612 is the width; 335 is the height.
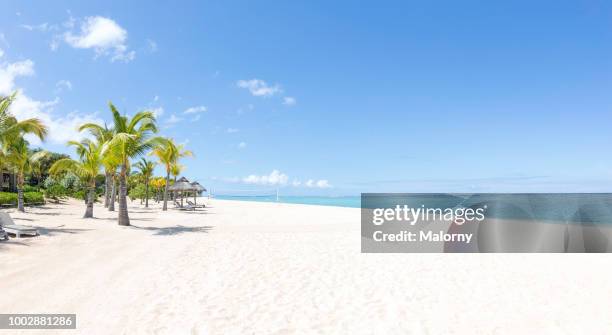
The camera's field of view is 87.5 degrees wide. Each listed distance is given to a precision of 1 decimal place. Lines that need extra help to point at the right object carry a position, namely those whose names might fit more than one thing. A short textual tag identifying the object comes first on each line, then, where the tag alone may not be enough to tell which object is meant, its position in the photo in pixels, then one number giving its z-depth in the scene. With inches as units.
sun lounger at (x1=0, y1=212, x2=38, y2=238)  387.5
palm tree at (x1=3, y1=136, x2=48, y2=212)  657.0
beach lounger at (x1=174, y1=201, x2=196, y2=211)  1065.5
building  1380.3
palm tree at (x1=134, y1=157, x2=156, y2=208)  1313.4
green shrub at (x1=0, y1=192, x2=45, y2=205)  859.7
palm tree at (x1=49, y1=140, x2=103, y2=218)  664.4
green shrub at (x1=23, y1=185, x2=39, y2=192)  1185.3
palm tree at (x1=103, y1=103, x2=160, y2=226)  543.8
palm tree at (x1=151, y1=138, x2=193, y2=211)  1004.4
